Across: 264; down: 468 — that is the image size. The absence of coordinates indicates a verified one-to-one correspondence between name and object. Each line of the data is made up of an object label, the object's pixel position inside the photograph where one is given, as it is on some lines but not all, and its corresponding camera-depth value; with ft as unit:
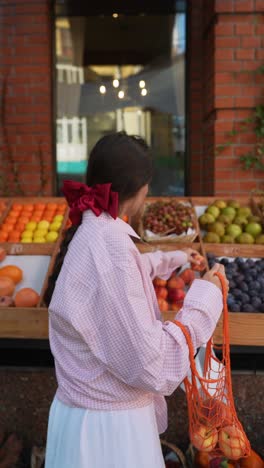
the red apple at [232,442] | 5.96
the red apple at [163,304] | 9.05
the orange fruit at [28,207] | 13.38
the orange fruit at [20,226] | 12.34
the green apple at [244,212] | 12.65
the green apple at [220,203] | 12.90
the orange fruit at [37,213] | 13.02
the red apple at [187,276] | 9.80
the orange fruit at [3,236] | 11.94
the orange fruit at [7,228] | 12.26
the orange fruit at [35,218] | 12.79
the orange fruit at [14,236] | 11.96
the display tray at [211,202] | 13.15
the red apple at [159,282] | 9.45
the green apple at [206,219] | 12.36
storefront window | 20.30
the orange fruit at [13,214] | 12.92
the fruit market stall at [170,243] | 8.64
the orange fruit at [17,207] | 13.39
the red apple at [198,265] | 8.18
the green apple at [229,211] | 12.51
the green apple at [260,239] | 11.62
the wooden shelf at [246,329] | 8.21
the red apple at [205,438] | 5.80
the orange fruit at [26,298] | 9.09
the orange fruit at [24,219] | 12.65
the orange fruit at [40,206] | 13.46
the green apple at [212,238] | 11.68
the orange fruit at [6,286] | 9.63
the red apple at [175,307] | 9.13
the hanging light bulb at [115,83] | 21.40
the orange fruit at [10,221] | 12.51
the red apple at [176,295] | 9.29
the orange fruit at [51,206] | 13.41
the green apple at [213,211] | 12.57
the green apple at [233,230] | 11.94
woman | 4.60
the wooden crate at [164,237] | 11.23
